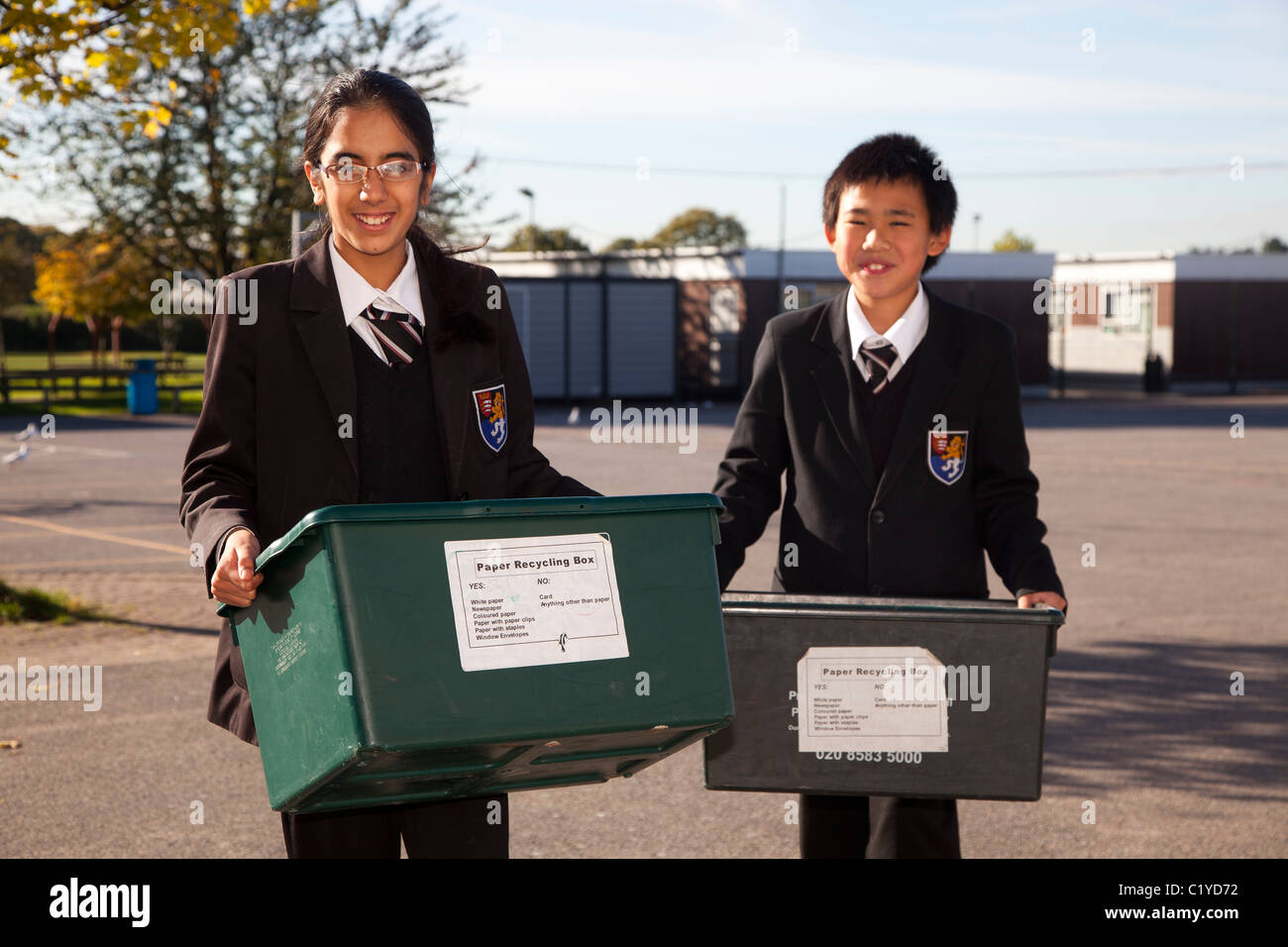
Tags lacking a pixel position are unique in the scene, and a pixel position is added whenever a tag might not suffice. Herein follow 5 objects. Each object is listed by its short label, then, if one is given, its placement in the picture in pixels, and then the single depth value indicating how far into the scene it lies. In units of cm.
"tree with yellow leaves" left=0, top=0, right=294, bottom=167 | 771
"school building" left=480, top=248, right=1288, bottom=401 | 3553
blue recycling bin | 3027
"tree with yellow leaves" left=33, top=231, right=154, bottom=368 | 2839
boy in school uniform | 314
